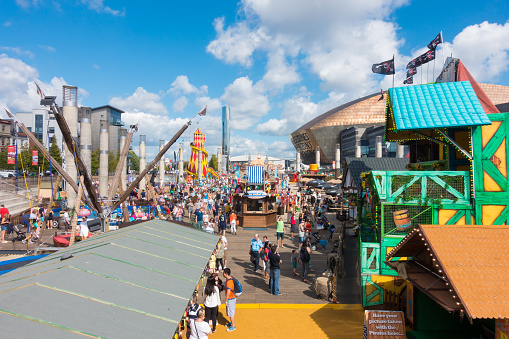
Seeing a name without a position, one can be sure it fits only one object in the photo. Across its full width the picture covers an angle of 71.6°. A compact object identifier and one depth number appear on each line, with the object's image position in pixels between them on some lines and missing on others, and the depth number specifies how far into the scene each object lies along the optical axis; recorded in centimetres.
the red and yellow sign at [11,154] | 2781
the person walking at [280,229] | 1642
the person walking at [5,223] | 1809
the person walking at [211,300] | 815
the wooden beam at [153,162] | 1513
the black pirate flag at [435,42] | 2133
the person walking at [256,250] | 1314
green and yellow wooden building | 1016
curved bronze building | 9181
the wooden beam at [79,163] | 1084
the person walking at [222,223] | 1853
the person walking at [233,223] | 2084
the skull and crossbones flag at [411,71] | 2481
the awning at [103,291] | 364
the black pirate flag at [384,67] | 2708
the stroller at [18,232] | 1806
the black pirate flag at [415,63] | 2294
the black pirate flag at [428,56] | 2168
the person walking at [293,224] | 1975
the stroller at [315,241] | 1590
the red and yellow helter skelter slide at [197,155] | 4834
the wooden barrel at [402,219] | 1013
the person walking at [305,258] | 1185
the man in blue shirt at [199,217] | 2208
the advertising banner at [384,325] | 733
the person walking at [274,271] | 1066
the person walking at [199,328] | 655
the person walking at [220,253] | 1245
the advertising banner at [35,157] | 2714
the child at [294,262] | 1280
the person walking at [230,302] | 856
